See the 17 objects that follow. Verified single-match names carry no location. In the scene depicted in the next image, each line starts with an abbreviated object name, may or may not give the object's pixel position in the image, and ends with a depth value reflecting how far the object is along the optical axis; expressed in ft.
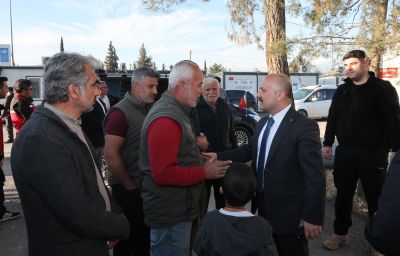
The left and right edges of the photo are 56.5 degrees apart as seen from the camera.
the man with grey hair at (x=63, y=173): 5.30
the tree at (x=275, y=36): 17.76
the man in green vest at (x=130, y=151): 9.80
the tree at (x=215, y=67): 233.10
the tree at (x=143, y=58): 272.39
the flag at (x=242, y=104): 35.12
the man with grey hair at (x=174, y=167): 7.60
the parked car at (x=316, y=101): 63.00
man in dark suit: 8.09
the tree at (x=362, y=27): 15.28
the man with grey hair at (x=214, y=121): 14.71
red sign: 18.04
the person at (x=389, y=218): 4.67
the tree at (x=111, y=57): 305.61
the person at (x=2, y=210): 15.99
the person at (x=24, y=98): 22.11
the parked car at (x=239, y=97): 51.89
